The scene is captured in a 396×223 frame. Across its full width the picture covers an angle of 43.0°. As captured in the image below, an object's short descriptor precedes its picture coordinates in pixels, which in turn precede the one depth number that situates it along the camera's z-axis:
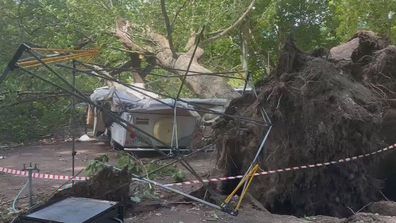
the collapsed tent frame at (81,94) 5.17
